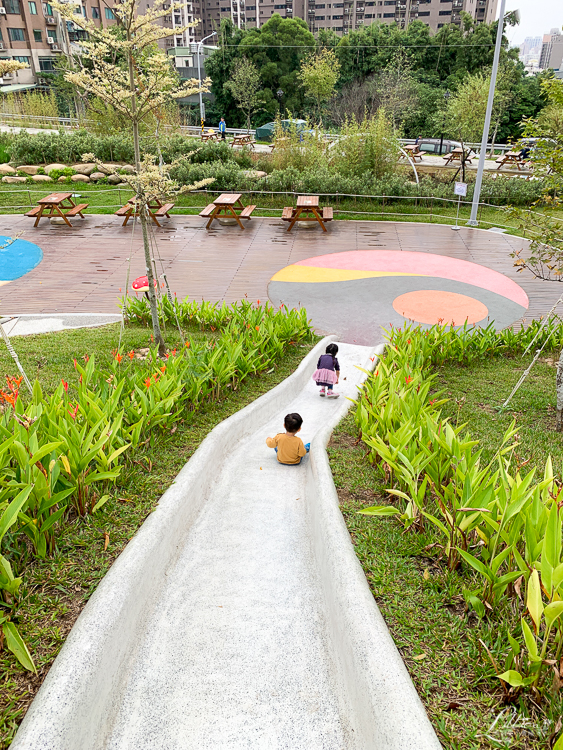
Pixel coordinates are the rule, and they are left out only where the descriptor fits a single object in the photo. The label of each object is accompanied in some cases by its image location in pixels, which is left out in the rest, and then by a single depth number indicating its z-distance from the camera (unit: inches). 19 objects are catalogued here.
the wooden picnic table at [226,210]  705.0
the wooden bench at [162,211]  713.5
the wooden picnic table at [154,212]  693.9
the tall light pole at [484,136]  615.8
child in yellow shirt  222.5
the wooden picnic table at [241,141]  1294.8
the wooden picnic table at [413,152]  1219.6
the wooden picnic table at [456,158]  1216.0
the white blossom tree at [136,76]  255.3
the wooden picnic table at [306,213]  696.4
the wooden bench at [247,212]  708.7
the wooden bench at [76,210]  710.5
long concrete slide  105.5
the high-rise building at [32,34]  2203.5
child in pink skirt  303.9
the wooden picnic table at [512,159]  1106.2
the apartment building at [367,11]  2854.3
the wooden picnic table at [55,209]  701.3
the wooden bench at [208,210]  693.9
